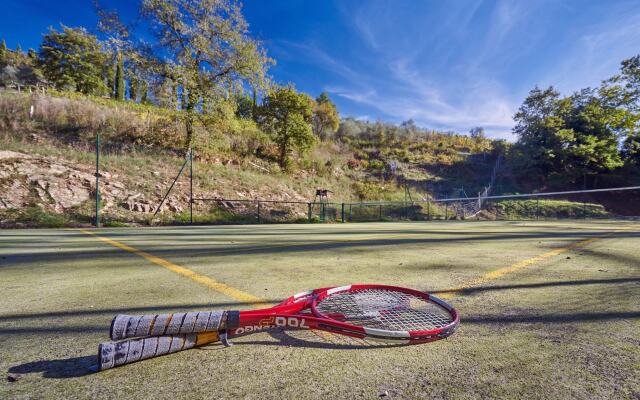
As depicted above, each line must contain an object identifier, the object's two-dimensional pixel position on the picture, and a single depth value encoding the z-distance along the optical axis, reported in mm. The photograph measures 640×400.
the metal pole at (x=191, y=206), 14203
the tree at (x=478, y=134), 53081
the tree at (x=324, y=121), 44906
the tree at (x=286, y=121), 26234
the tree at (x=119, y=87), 34559
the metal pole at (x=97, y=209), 11742
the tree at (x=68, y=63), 30734
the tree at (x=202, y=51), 17969
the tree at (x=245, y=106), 36759
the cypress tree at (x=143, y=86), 18425
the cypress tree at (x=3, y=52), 43812
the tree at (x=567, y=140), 33344
